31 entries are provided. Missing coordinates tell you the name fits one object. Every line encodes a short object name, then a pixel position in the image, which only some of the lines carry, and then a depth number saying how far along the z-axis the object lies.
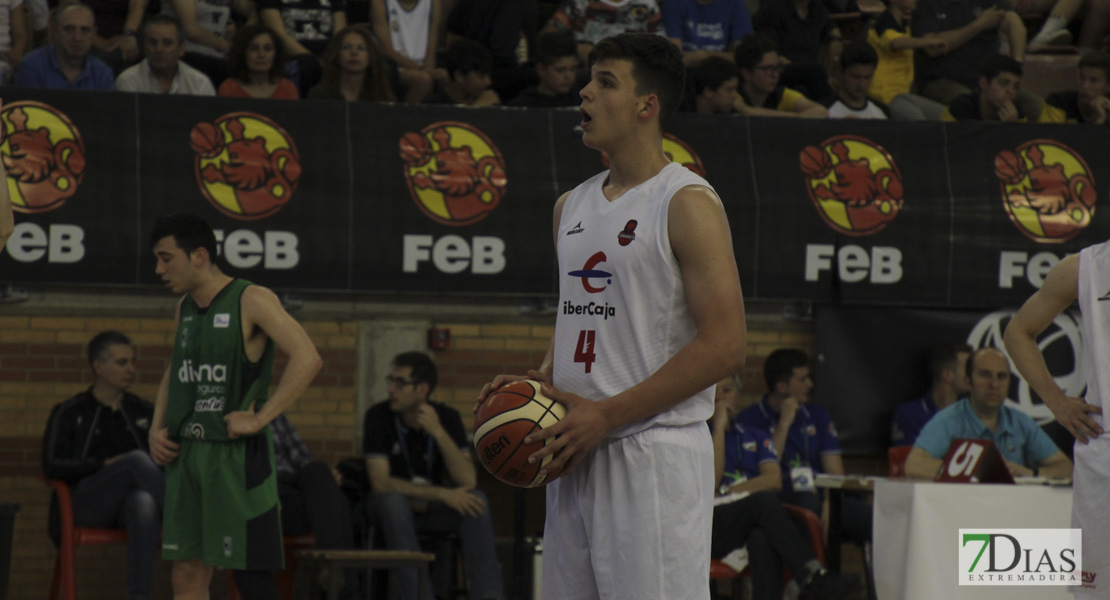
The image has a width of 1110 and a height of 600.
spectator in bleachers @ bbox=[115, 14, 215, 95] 17.17
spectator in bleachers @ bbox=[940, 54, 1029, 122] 19.37
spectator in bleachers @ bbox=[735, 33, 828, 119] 19.02
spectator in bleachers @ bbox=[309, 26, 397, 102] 17.67
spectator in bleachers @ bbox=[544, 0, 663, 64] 20.31
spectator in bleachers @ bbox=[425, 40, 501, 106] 18.45
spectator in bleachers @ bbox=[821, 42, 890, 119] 19.61
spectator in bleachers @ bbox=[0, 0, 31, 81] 18.23
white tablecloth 12.21
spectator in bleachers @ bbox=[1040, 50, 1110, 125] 19.48
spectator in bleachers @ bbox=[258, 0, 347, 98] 19.42
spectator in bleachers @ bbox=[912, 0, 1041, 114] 21.87
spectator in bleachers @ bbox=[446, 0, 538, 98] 19.27
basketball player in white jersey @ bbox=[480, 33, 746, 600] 6.11
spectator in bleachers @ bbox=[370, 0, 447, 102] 19.64
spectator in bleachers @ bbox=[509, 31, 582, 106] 18.19
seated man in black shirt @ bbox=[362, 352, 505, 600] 15.17
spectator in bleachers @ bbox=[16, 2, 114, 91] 17.02
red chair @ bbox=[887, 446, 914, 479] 16.16
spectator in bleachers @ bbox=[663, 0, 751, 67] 20.67
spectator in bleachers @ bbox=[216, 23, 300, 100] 17.36
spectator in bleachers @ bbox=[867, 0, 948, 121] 21.42
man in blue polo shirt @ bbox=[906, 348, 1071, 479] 14.79
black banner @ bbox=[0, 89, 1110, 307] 16.22
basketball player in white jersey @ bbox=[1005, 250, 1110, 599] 9.39
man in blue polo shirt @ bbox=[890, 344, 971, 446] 17.50
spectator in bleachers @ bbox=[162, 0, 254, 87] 18.55
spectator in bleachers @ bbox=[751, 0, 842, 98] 20.97
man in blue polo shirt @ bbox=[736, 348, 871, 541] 16.73
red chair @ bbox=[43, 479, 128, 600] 14.05
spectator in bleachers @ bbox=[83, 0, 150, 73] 18.44
